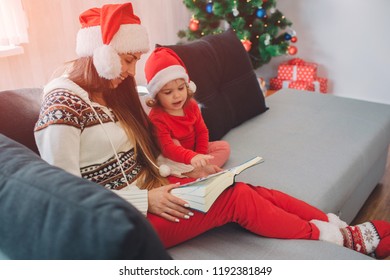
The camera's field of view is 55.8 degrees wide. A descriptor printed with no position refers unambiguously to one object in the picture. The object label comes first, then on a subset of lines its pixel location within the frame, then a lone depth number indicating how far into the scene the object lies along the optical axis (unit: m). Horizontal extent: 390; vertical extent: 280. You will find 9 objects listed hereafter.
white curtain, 1.77
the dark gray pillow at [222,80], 1.76
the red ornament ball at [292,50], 3.14
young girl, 1.43
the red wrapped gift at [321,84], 3.28
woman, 1.02
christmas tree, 2.74
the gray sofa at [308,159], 1.10
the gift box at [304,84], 3.27
